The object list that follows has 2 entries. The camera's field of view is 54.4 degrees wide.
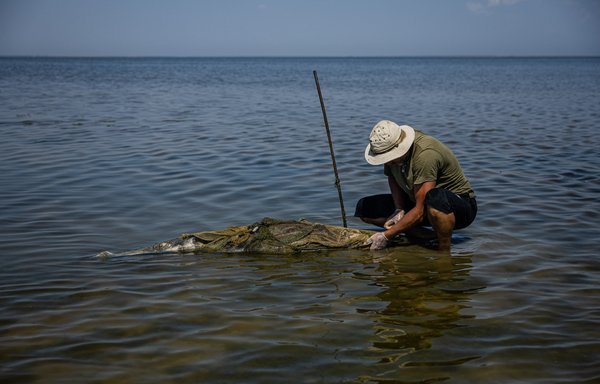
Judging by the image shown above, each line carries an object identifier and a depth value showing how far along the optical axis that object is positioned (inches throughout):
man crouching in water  243.8
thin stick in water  290.8
